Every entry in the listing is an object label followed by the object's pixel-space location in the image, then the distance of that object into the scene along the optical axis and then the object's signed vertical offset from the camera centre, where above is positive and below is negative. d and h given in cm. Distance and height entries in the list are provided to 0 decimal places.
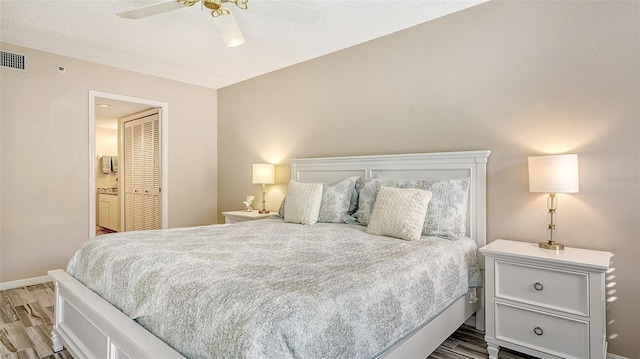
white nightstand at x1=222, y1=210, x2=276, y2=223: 394 -45
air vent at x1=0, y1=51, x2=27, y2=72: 337 +120
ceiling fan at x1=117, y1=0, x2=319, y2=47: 215 +111
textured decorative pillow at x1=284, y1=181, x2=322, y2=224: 303 -24
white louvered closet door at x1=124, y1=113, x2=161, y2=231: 498 +8
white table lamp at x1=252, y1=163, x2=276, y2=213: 409 +4
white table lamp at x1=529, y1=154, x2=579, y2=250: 204 +1
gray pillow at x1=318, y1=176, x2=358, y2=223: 299 -21
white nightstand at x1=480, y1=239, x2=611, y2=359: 181 -72
